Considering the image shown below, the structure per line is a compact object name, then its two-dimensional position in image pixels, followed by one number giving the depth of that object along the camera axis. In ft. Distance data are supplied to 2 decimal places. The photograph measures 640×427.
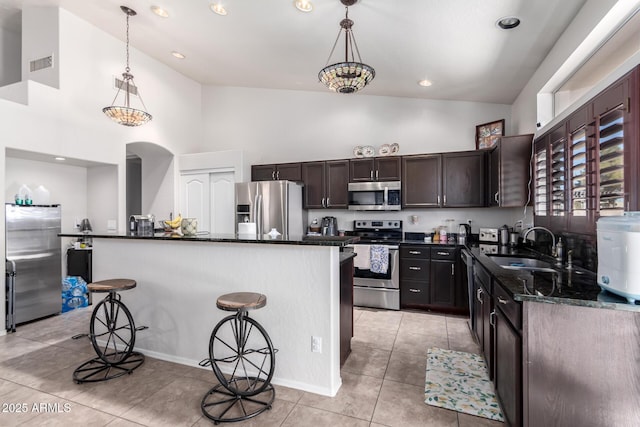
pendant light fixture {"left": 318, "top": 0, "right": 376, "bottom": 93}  8.07
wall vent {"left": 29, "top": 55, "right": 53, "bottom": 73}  13.01
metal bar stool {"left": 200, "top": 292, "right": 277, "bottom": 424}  6.90
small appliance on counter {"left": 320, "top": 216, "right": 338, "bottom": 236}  16.65
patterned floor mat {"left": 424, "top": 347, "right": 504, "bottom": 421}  7.09
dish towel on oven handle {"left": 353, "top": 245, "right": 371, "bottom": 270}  14.23
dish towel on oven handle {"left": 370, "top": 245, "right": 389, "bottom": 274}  13.99
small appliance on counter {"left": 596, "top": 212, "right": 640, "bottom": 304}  4.35
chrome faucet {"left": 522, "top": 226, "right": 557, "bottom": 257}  8.84
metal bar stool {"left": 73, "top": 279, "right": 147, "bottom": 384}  8.45
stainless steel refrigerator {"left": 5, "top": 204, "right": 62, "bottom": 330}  11.95
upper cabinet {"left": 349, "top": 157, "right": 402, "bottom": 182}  15.20
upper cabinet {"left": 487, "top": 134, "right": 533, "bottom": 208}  11.29
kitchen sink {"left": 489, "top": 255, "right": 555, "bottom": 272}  9.01
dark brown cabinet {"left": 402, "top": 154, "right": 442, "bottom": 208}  14.61
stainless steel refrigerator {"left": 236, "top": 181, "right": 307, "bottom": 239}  15.66
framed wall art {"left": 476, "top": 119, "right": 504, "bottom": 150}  13.91
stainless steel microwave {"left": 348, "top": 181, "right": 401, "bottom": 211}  15.08
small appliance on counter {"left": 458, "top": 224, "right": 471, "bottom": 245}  14.36
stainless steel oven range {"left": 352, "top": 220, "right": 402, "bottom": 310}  14.08
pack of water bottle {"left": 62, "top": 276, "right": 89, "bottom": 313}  14.21
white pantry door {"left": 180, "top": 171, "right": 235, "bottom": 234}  17.83
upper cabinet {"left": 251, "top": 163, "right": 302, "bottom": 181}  17.06
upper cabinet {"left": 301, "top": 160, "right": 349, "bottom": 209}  16.10
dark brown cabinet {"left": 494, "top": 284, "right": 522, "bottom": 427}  5.25
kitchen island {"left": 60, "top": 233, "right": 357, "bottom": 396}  7.74
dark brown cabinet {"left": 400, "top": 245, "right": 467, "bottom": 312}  13.43
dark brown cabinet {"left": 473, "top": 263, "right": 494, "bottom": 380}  7.56
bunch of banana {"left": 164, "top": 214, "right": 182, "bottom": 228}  10.71
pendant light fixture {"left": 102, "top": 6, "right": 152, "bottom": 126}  11.39
